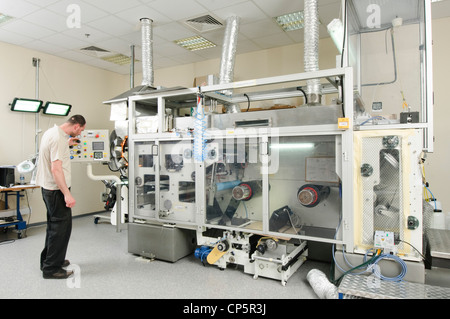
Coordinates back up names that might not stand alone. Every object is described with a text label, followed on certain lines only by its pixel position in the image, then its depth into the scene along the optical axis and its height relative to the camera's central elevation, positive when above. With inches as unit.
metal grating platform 75.1 -36.4
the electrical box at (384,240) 88.0 -25.8
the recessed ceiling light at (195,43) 187.9 +78.3
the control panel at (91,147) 155.2 +6.9
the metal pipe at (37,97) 196.5 +43.4
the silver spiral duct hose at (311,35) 122.0 +53.3
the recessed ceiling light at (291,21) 155.5 +77.4
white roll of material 87.4 -40.9
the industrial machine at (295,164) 89.8 -2.3
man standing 103.3 -13.6
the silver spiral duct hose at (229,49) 154.4 +59.4
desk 157.9 -34.4
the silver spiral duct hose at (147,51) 158.2 +61.9
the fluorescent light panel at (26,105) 181.0 +35.7
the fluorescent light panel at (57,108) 198.4 +36.7
